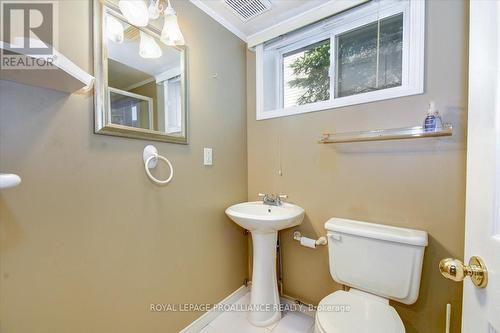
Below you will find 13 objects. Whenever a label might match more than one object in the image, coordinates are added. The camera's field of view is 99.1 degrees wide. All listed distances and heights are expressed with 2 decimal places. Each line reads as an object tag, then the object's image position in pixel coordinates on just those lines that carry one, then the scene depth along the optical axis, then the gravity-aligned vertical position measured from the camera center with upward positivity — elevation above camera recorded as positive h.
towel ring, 1.15 +0.01
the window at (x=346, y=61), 1.22 +0.70
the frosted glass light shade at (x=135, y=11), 0.98 +0.70
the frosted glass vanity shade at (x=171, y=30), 1.13 +0.70
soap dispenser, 1.08 +0.21
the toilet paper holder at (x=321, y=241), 1.46 -0.54
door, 0.46 -0.01
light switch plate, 1.51 +0.04
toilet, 0.98 -0.61
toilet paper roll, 1.49 -0.57
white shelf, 0.68 +0.30
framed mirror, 0.99 +0.43
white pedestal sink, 1.49 -0.82
